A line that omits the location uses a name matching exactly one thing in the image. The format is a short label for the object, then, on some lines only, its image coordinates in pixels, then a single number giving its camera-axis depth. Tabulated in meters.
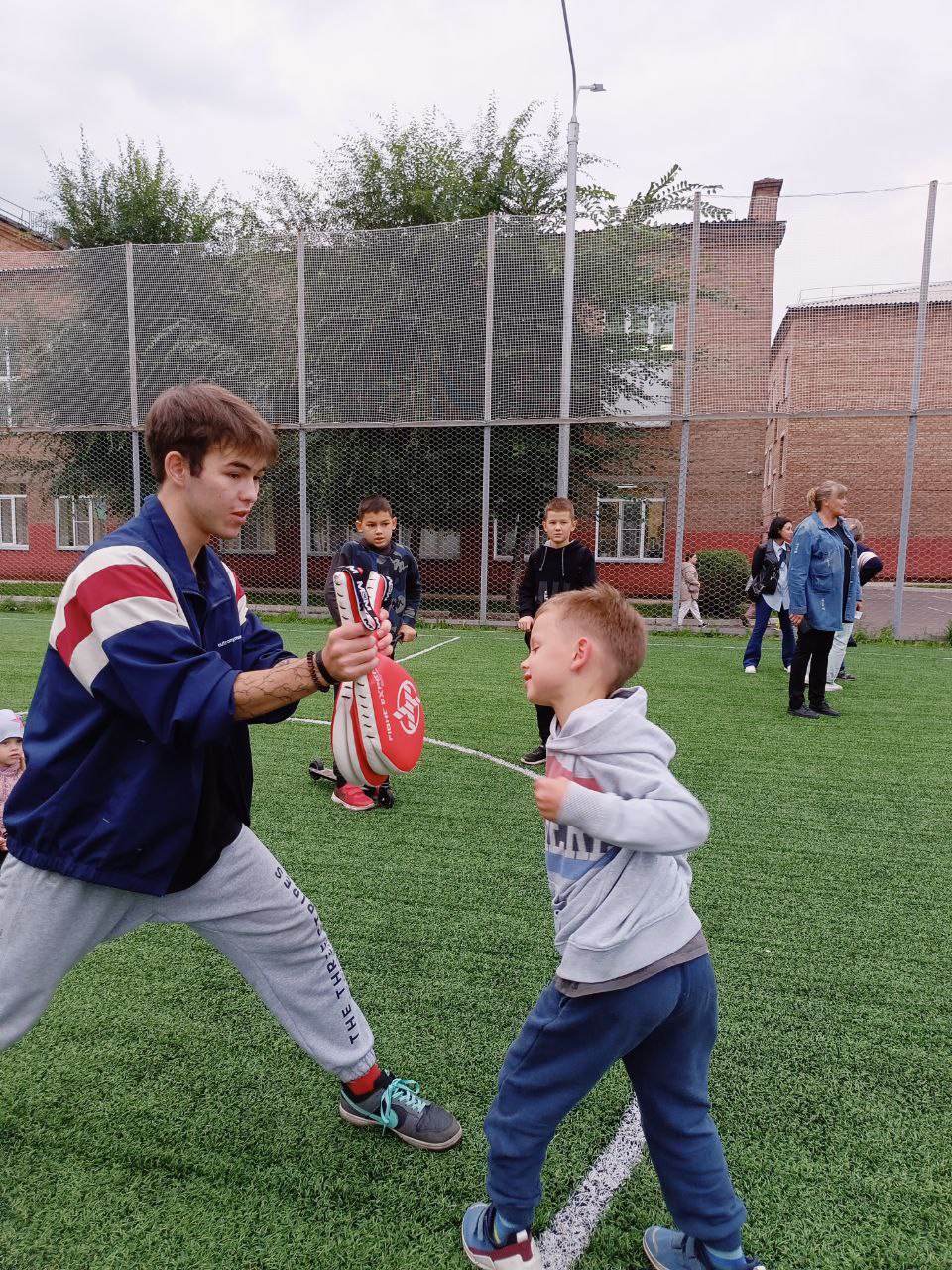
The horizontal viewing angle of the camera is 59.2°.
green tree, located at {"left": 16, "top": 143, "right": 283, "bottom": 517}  14.75
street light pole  12.93
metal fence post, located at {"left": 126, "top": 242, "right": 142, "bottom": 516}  14.88
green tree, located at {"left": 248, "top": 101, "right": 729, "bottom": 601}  13.27
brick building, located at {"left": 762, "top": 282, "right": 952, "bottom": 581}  12.54
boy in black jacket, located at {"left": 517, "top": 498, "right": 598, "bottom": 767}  5.99
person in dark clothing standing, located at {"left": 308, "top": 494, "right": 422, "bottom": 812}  5.19
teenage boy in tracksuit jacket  1.71
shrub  14.46
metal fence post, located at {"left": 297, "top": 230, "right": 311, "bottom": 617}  14.36
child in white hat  3.55
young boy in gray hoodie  1.62
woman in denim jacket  7.32
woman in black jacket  9.52
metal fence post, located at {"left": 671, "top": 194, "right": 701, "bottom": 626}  12.89
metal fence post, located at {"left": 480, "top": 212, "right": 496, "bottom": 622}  13.37
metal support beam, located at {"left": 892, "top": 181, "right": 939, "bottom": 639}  12.02
